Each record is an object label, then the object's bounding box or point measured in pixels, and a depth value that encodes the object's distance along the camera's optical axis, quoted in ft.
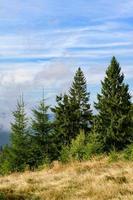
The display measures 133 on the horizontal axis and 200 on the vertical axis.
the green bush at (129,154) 78.42
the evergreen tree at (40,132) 176.76
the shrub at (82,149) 108.78
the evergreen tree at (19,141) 164.35
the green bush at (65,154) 108.47
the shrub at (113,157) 77.43
